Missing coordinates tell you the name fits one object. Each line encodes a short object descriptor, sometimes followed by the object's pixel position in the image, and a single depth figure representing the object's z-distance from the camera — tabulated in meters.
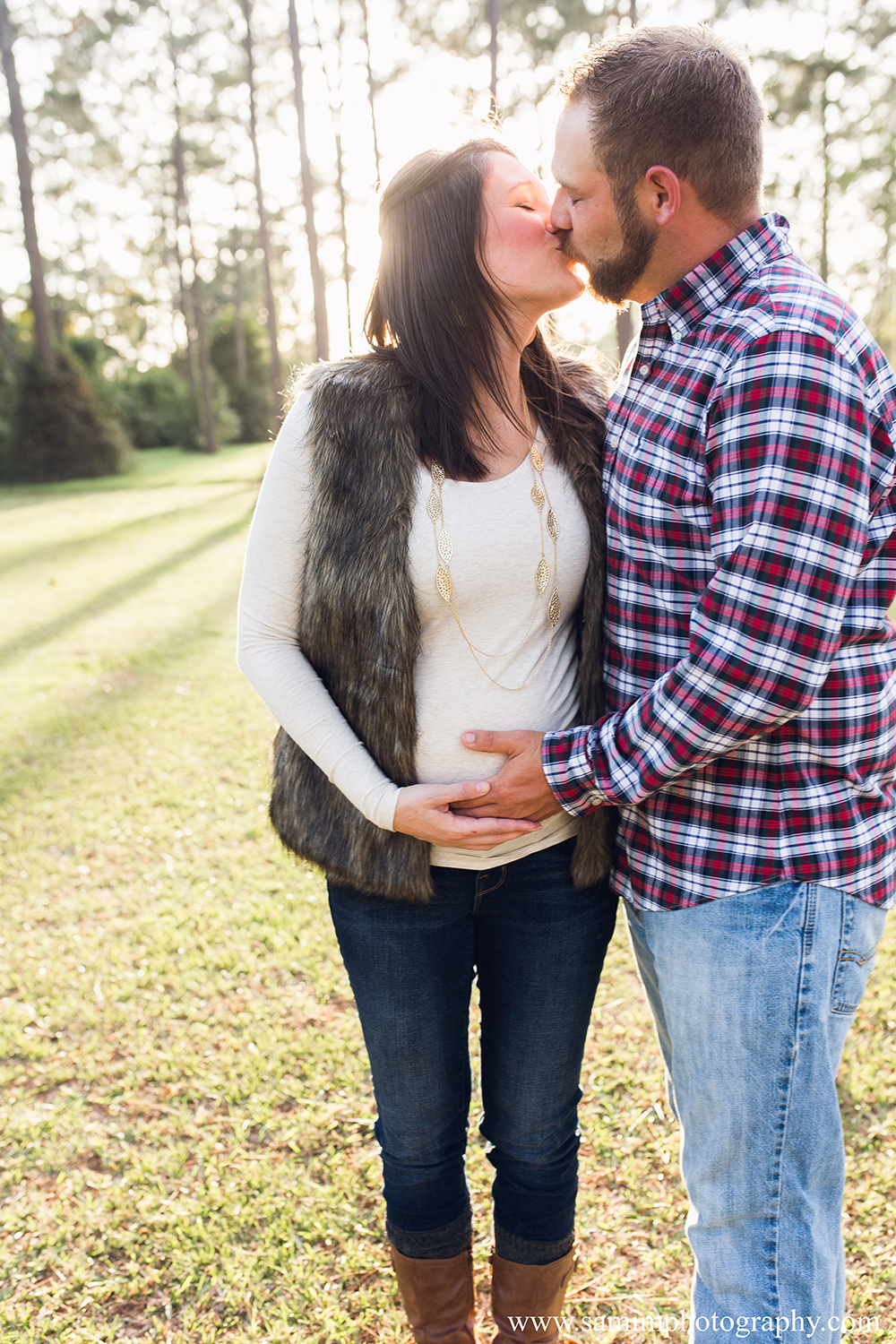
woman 1.62
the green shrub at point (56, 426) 19.89
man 1.27
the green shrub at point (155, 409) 28.79
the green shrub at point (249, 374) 28.75
